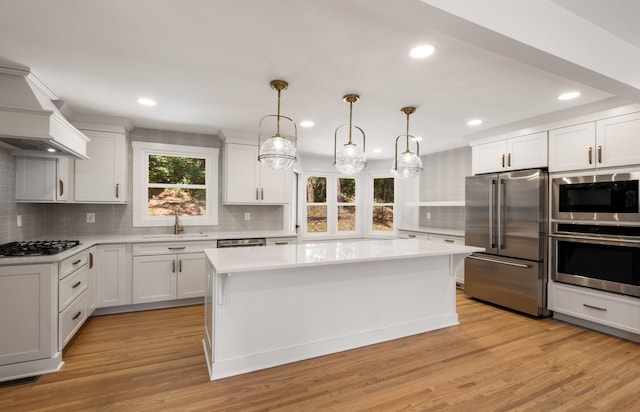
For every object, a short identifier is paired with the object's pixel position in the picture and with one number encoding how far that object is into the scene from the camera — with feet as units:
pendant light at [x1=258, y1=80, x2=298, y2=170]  8.23
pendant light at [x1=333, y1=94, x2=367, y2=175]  9.14
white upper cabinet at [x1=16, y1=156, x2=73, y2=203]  10.00
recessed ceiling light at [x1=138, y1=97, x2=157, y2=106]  10.09
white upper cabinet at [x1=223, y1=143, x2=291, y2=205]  14.24
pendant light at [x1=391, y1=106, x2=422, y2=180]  10.05
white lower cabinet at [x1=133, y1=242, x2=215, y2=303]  11.91
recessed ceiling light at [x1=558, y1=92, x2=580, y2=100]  9.27
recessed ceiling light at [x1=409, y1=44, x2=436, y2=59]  6.65
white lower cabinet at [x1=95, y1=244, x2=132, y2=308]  11.35
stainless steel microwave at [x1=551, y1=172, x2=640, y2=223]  9.40
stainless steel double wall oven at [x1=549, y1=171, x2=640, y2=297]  9.43
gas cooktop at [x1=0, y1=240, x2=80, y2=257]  7.66
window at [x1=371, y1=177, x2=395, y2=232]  21.47
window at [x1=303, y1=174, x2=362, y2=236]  20.74
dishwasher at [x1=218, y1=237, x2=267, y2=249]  13.05
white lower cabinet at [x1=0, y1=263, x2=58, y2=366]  7.26
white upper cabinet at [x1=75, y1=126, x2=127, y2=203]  11.84
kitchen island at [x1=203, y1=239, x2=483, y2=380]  7.62
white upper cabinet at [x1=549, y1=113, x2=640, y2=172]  9.51
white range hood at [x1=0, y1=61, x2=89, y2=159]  7.55
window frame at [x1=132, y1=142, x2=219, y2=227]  13.57
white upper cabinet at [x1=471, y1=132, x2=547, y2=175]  11.77
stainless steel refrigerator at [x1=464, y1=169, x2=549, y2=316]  11.53
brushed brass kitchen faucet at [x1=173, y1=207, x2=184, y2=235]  13.87
